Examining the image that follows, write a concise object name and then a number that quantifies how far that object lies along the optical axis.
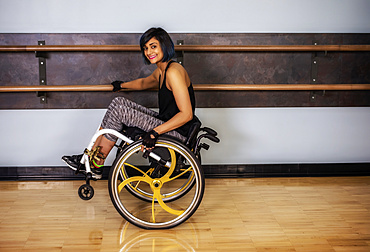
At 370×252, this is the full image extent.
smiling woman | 2.16
